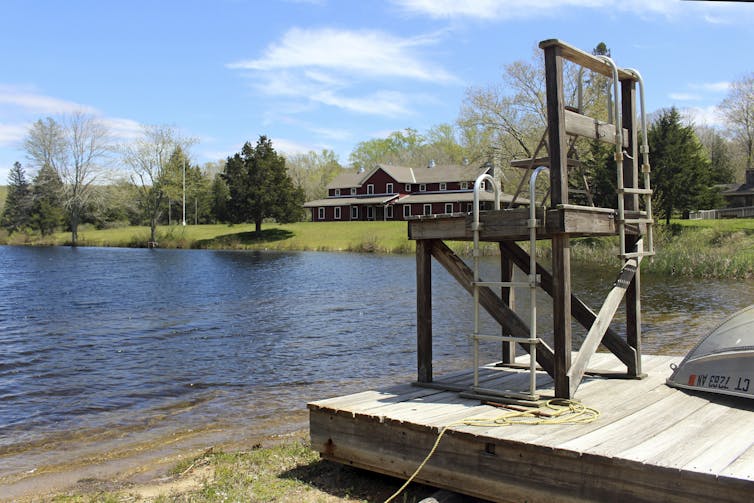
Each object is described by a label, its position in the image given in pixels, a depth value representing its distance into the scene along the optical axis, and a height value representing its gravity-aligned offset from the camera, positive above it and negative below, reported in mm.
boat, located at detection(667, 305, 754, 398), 6594 -1450
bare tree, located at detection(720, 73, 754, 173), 83250 +14363
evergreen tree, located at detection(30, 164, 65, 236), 83750 +5711
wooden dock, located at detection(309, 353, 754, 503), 4848 -1850
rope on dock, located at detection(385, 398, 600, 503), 6062 -1796
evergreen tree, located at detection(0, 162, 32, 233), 90312 +5924
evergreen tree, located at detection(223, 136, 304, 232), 81438 +6151
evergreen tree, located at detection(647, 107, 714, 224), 47094 +4186
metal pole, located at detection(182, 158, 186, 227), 99875 +7229
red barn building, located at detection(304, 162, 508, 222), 86688 +6053
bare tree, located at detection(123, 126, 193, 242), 87250 +10230
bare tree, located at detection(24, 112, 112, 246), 80125 +10512
